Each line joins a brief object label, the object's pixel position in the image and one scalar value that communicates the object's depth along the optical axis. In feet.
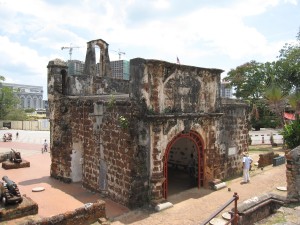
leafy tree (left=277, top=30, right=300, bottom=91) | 86.53
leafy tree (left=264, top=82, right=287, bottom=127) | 49.98
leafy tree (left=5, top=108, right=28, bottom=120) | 149.38
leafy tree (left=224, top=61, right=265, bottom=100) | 91.25
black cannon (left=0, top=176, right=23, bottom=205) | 30.22
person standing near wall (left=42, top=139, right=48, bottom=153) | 71.82
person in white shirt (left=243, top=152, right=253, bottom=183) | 38.78
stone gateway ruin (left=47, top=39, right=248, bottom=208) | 30.78
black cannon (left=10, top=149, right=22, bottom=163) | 54.57
